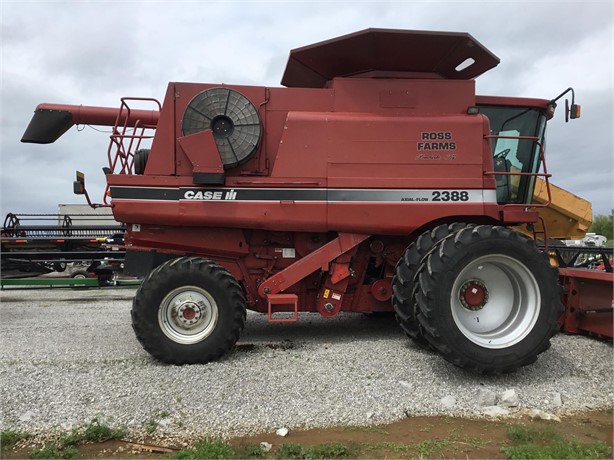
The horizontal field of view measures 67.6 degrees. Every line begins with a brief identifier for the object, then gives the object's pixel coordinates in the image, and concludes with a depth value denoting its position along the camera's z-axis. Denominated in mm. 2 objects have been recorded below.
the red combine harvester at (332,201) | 4816
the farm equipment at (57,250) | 13055
